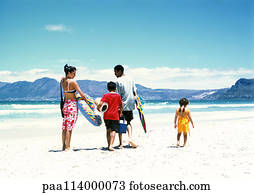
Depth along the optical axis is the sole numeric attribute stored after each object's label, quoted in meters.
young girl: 5.77
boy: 5.21
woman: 5.18
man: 5.47
